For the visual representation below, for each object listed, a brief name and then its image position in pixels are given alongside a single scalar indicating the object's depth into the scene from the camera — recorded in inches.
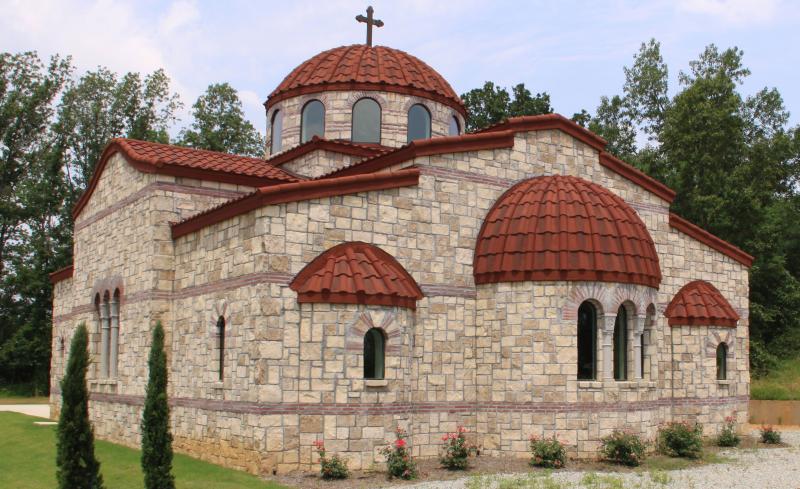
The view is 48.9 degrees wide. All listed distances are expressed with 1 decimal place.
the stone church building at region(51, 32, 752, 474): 575.2
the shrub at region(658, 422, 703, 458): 661.3
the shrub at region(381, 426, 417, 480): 557.3
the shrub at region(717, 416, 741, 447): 749.3
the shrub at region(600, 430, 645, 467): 607.5
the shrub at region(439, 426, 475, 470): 590.9
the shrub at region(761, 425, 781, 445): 773.9
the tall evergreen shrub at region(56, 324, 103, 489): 422.9
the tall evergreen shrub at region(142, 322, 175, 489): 425.7
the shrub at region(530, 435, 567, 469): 596.7
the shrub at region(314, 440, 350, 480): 548.4
